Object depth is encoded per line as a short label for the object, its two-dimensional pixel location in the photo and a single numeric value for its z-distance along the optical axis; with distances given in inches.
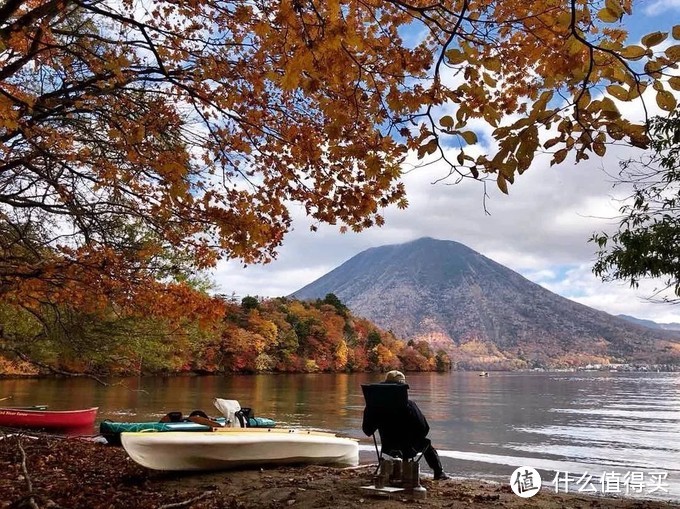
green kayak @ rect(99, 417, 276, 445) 373.4
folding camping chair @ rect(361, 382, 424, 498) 276.1
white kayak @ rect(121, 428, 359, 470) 313.3
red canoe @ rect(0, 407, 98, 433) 542.0
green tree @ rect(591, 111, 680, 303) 323.3
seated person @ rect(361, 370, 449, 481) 283.6
